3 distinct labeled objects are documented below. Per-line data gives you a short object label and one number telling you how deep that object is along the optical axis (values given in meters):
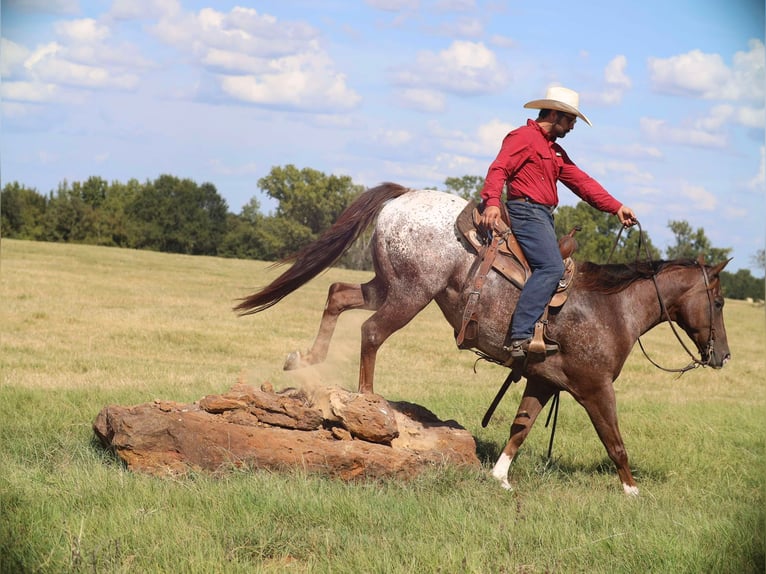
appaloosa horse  7.88
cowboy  7.62
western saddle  7.70
